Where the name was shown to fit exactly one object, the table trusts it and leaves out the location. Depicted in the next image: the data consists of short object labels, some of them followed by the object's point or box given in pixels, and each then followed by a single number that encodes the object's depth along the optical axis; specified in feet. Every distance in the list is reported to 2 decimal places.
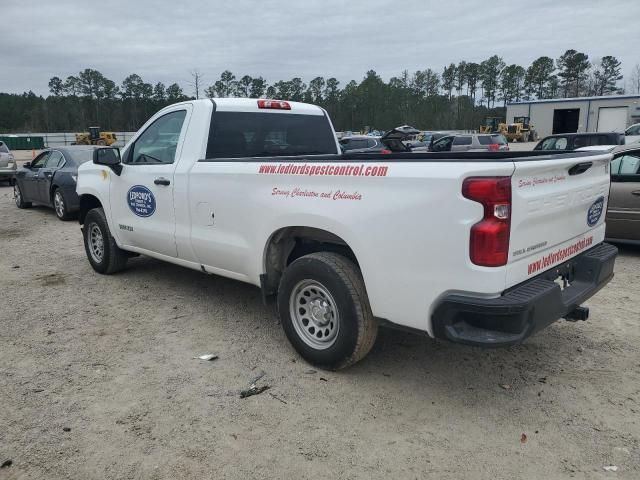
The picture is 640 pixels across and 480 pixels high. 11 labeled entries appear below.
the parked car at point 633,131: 99.46
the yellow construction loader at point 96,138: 171.31
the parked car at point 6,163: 61.82
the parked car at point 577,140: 43.46
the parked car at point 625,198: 23.29
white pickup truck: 9.44
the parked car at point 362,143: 70.54
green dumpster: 183.28
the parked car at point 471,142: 77.20
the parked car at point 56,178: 36.22
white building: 174.60
